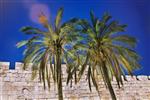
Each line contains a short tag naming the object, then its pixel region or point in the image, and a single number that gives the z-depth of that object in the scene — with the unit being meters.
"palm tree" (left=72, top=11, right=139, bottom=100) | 7.24
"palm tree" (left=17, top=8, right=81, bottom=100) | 7.20
